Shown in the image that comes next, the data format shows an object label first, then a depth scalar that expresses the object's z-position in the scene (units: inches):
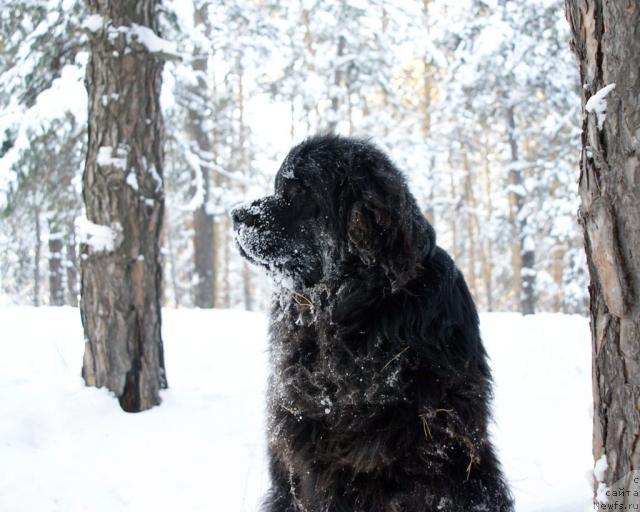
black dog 101.1
